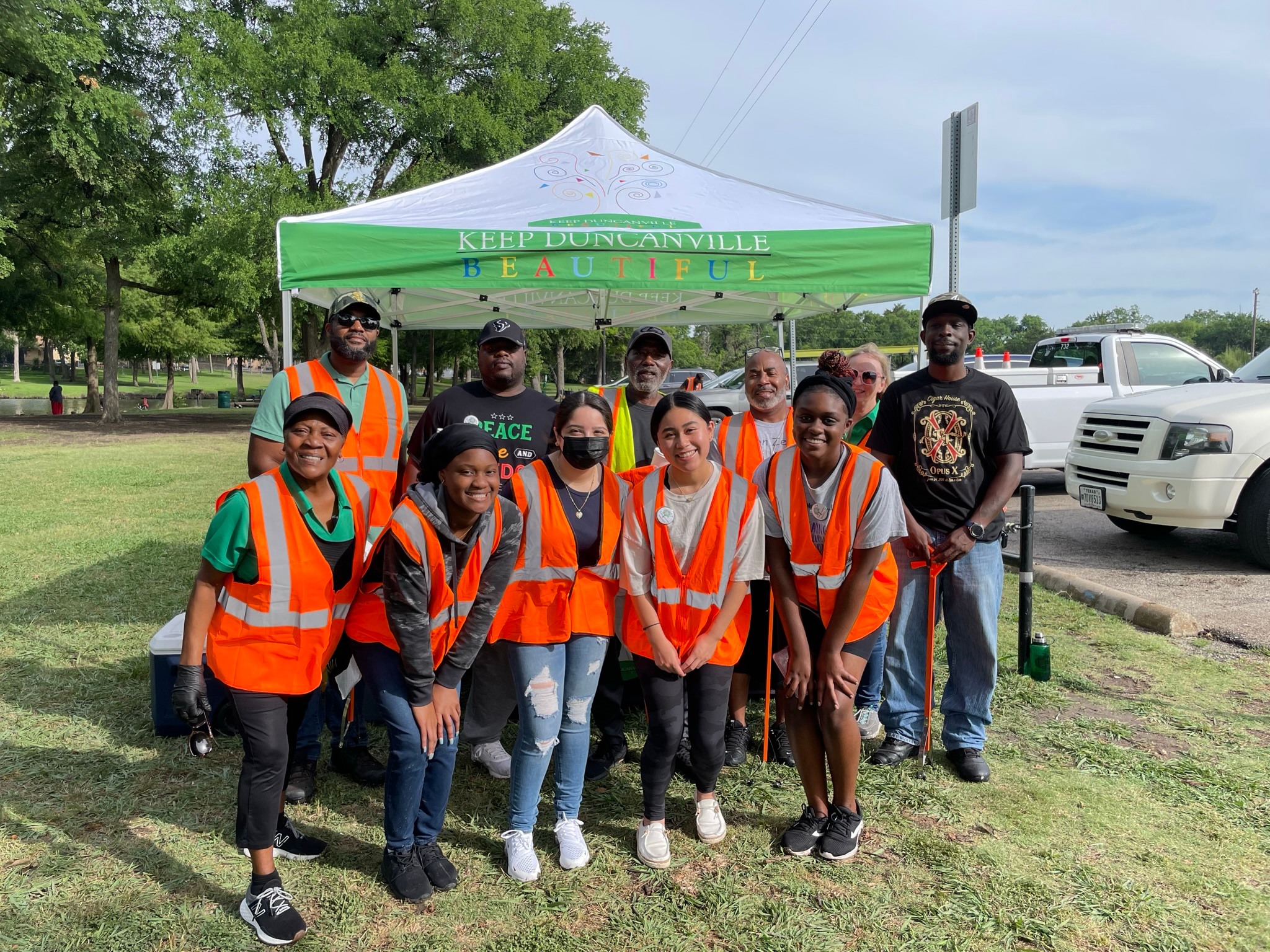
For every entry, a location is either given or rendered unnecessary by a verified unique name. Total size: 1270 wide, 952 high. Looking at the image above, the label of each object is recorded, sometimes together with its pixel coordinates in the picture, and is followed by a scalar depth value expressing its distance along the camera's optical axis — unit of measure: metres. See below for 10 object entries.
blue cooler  3.94
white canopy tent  4.40
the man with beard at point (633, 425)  3.94
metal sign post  5.90
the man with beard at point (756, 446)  3.85
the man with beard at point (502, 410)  3.70
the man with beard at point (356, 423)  3.58
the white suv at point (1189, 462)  7.15
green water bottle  4.79
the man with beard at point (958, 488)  3.63
